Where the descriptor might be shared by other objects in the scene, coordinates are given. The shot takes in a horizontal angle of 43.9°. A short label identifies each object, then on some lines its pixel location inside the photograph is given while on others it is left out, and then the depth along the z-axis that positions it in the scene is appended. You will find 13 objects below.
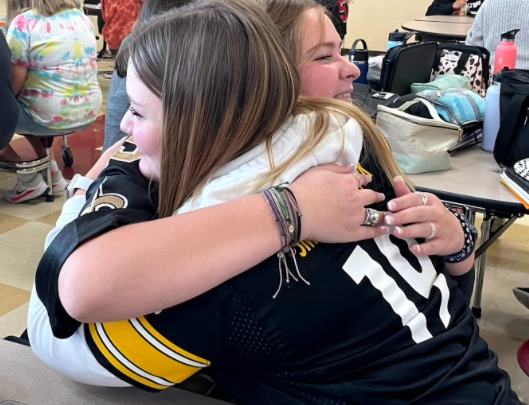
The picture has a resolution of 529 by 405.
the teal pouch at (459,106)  2.07
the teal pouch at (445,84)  2.43
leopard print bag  2.66
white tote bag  1.88
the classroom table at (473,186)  1.71
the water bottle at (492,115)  2.05
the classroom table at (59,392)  0.94
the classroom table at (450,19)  5.52
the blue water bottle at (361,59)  2.57
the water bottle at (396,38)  3.01
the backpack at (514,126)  1.86
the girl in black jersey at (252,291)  0.82
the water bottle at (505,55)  2.46
